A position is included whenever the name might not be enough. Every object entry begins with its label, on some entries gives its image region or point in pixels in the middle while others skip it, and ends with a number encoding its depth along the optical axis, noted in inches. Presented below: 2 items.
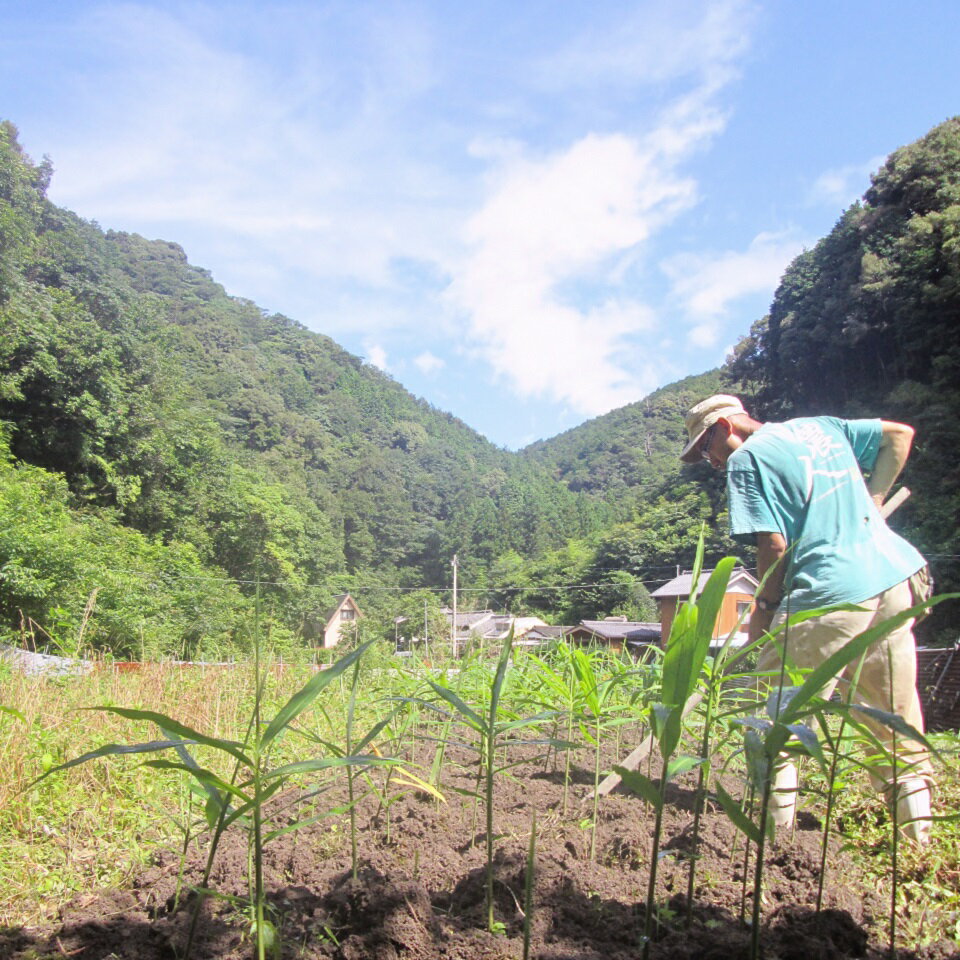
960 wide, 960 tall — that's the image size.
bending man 74.7
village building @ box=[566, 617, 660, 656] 1028.5
